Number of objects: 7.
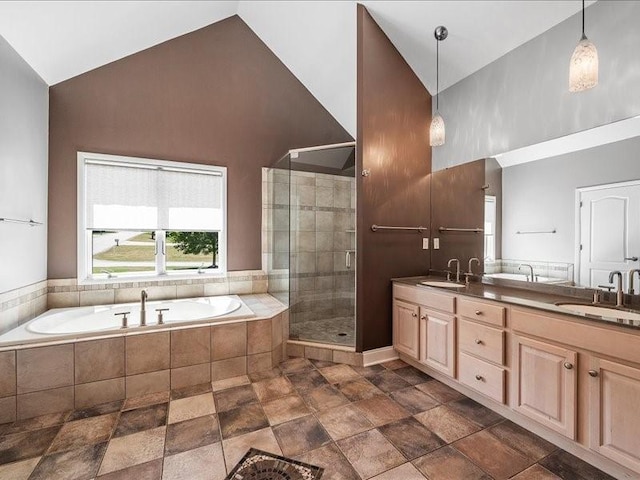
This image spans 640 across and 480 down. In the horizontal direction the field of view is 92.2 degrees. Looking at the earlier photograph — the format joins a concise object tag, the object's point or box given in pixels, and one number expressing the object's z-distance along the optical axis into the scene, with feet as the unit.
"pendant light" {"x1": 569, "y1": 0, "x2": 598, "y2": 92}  5.21
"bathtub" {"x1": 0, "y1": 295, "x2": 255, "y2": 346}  6.98
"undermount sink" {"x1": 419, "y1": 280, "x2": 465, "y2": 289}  8.29
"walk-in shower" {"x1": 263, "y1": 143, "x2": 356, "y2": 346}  10.30
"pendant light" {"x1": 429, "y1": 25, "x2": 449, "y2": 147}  8.54
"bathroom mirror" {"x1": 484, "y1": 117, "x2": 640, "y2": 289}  5.98
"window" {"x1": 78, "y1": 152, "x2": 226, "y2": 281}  9.89
